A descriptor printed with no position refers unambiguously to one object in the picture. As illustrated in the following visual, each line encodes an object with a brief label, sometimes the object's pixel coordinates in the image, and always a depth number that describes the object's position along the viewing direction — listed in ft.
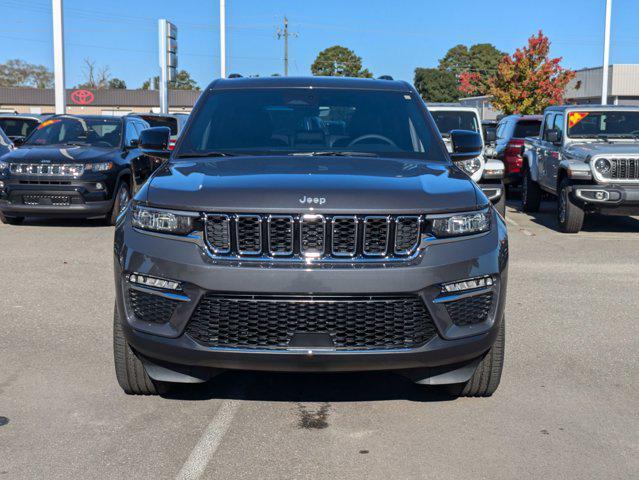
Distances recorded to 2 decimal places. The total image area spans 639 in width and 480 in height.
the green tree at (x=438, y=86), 395.96
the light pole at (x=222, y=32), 123.54
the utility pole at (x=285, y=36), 279.08
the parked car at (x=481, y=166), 42.32
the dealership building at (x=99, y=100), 272.31
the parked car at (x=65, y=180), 40.98
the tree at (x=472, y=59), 408.46
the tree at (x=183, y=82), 487.20
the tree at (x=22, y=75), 401.49
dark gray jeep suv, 13.16
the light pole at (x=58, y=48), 79.15
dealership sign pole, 99.55
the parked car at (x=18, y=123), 61.11
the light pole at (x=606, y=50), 97.14
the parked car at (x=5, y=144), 46.55
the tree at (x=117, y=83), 498.15
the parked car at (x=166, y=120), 66.59
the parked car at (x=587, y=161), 39.40
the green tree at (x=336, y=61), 349.20
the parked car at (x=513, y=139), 55.42
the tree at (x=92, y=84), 339.77
